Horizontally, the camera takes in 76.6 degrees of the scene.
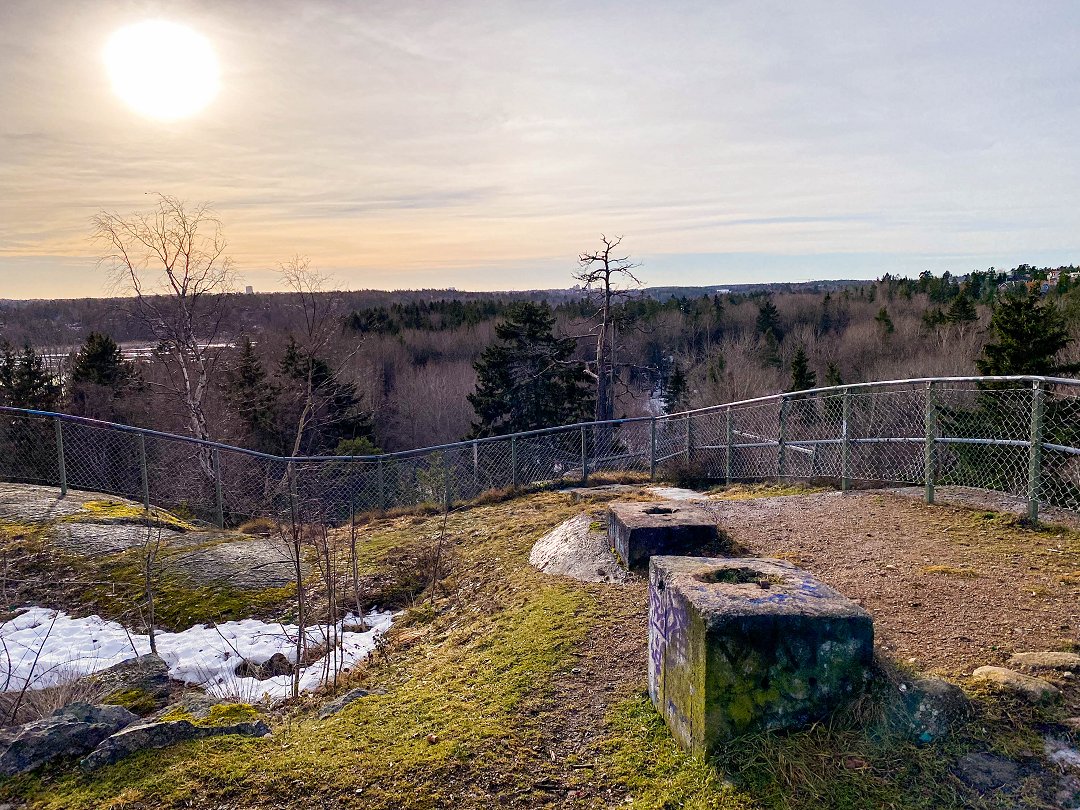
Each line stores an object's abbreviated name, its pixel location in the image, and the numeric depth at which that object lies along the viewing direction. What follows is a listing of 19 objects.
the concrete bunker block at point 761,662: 2.65
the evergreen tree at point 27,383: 25.52
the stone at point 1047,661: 3.05
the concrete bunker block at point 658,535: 5.19
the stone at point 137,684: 4.27
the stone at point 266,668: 4.98
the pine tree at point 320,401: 24.56
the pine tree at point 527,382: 31.36
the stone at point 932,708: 2.67
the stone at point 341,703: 3.68
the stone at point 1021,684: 2.81
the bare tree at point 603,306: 26.09
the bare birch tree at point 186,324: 17.88
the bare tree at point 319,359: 21.23
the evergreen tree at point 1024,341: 16.50
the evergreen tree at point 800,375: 32.91
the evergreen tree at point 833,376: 32.40
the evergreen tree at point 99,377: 26.80
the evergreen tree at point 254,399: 24.22
